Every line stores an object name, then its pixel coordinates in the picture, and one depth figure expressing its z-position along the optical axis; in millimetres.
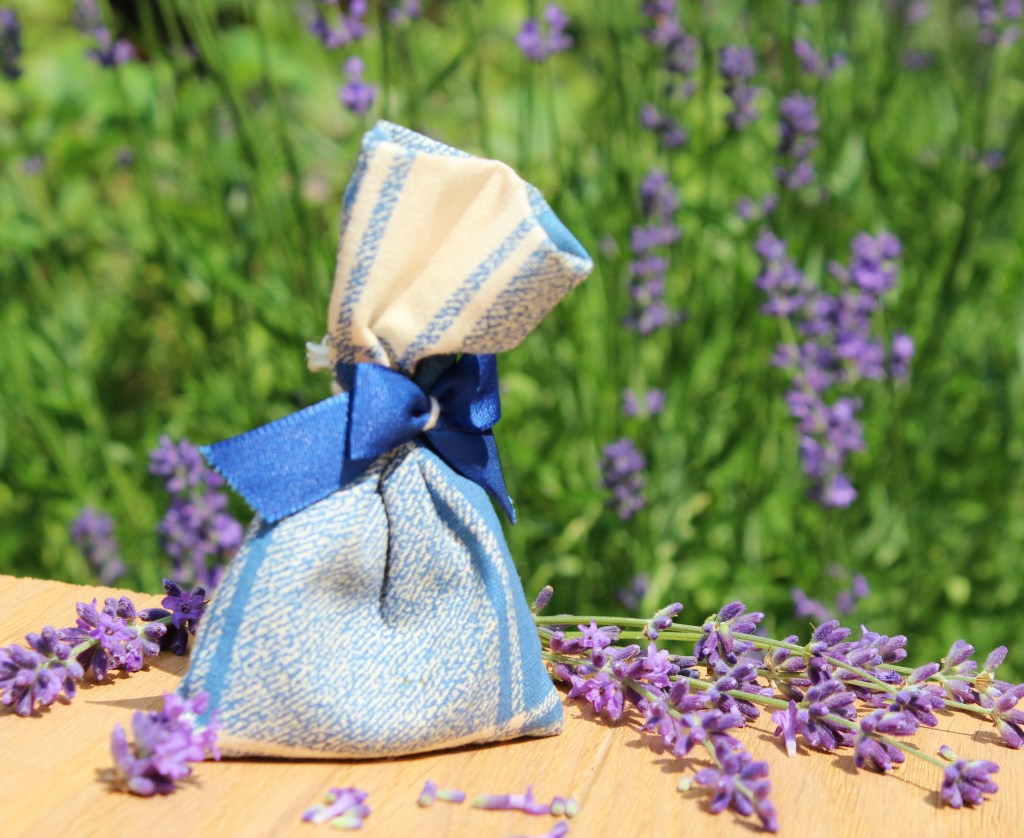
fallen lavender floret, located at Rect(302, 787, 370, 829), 348
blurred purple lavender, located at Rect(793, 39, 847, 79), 640
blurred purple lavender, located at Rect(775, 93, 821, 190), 615
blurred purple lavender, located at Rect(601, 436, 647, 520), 588
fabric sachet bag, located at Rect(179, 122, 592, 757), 361
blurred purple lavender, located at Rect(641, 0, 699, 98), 619
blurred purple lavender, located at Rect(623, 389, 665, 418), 616
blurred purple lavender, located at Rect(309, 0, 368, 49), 577
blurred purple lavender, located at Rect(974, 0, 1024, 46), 611
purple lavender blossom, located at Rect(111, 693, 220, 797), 345
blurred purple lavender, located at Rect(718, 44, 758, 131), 634
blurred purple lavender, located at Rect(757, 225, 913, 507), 561
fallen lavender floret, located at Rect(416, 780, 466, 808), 358
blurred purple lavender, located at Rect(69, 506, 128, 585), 616
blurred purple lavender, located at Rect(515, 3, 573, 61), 590
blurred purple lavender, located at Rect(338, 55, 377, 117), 561
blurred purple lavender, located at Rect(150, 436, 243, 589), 548
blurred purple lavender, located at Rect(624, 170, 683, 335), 622
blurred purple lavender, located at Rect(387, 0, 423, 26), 587
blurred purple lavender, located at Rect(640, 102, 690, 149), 634
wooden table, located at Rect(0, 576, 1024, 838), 348
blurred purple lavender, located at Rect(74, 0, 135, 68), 593
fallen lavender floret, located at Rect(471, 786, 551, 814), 357
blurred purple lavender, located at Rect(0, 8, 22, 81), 610
